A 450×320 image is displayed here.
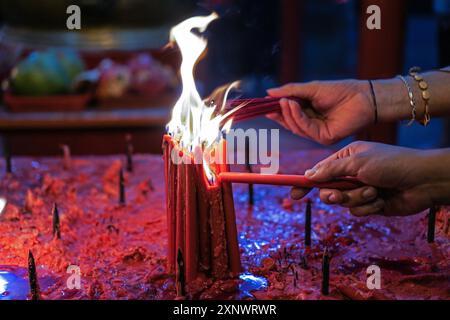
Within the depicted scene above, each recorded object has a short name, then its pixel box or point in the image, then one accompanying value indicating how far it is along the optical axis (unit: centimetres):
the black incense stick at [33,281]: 114
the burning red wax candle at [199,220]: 119
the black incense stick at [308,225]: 139
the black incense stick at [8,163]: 192
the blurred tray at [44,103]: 328
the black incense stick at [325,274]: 116
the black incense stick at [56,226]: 145
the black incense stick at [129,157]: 193
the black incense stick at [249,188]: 168
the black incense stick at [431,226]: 140
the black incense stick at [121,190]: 168
